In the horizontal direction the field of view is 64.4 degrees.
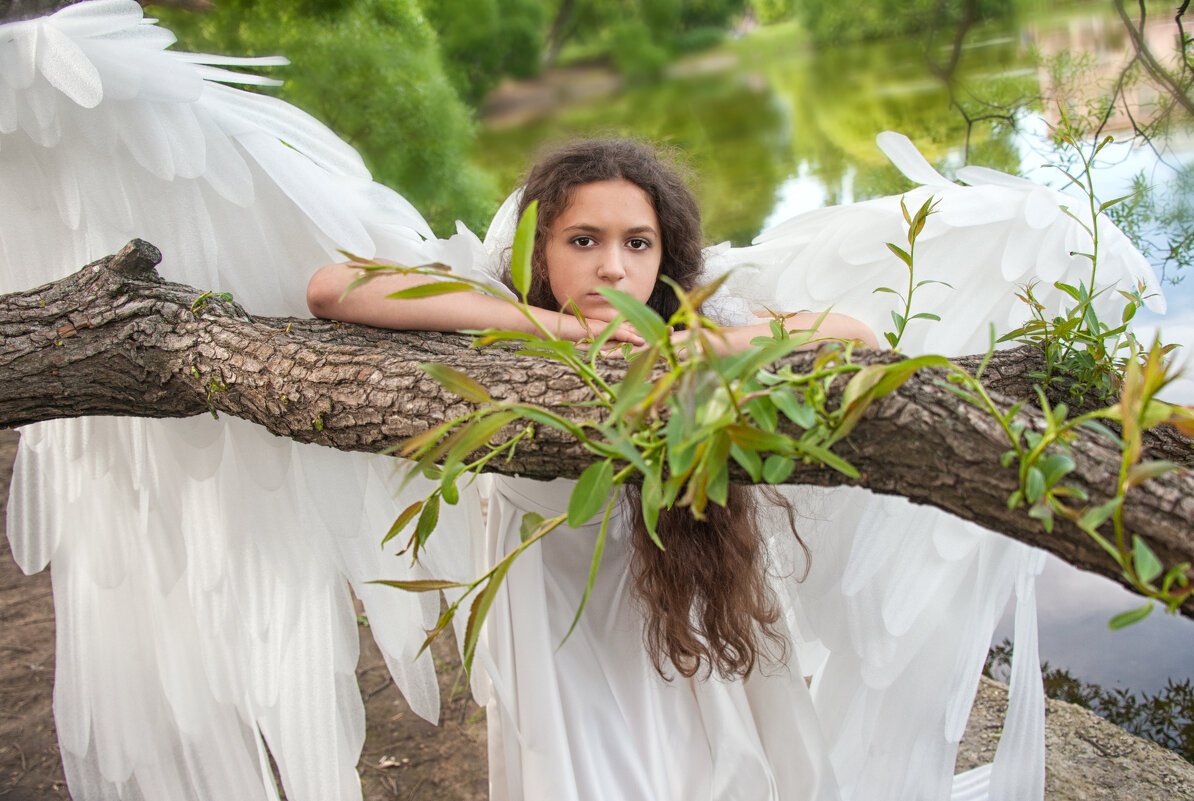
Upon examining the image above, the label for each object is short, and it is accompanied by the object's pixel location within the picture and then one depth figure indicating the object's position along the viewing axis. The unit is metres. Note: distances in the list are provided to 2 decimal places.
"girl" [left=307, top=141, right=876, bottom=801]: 0.89
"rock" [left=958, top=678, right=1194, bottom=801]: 1.23
